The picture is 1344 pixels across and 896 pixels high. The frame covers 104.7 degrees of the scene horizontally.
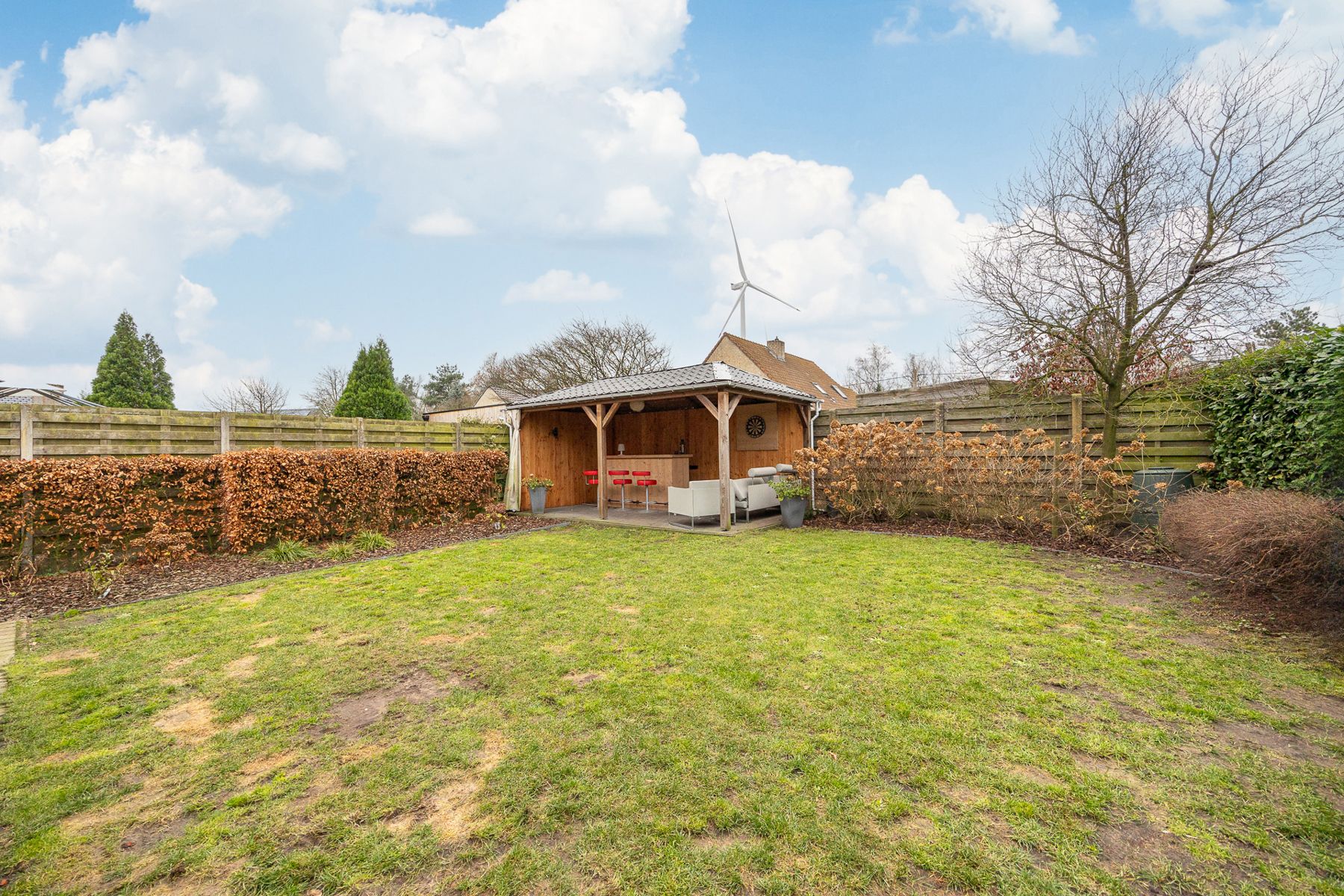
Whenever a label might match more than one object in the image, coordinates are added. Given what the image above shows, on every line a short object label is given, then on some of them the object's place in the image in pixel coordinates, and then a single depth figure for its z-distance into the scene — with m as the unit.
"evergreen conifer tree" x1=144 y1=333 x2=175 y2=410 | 21.30
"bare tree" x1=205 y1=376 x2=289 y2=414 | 25.20
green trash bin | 6.00
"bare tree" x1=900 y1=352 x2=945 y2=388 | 26.00
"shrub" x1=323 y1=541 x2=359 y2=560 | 6.55
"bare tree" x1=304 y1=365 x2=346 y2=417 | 29.26
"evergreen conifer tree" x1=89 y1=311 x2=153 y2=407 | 19.92
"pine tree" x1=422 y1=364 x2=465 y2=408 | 37.22
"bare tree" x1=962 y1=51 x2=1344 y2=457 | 5.46
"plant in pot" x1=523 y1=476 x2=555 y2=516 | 10.67
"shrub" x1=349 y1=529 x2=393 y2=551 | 7.00
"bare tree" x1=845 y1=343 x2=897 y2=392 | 33.44
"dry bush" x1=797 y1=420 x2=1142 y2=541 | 6.55
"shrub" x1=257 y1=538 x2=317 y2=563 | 6.33
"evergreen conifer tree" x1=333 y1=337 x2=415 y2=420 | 20.02
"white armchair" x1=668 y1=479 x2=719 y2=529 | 8.33
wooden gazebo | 8.45
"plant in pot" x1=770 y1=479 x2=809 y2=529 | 8.41
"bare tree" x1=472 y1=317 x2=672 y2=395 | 23.41
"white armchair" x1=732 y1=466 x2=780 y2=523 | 8.75
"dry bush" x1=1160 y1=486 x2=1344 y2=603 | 3.44
